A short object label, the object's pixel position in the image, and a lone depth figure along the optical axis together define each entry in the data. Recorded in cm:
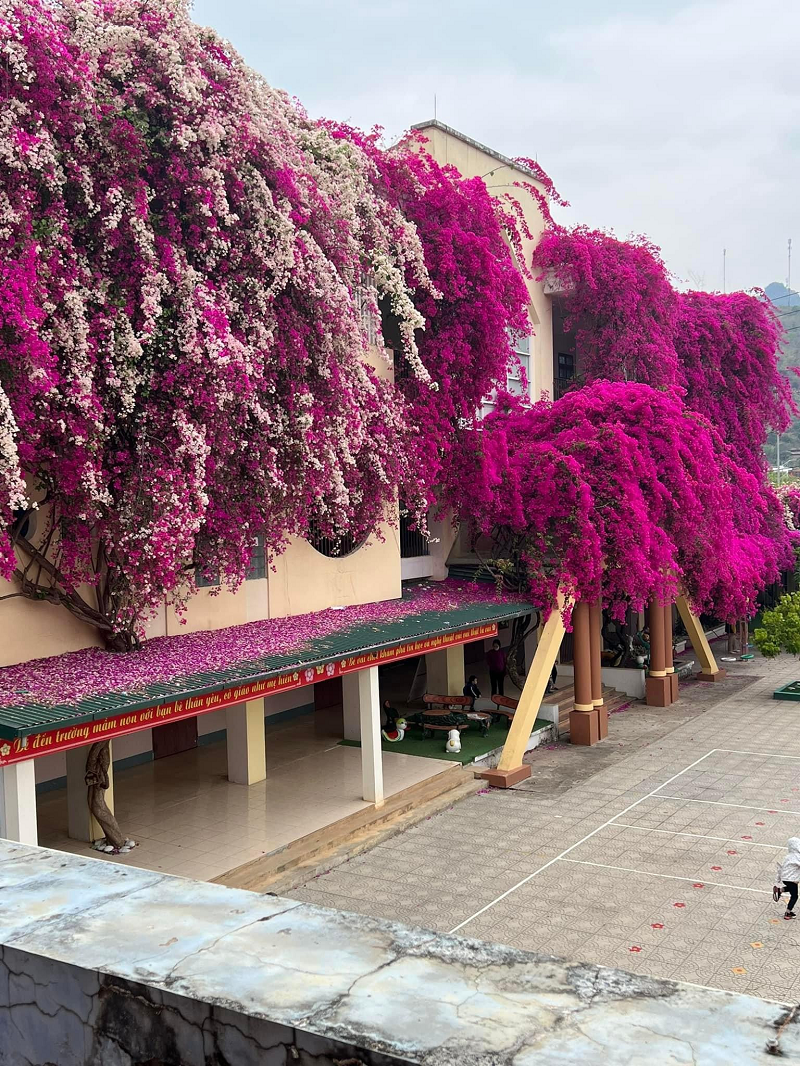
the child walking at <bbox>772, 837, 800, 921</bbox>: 973
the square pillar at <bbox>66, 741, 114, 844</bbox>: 1151
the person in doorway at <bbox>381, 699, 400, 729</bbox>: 1697
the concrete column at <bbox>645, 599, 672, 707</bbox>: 2142
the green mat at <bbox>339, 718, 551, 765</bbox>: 1579
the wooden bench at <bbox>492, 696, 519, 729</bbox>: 1778
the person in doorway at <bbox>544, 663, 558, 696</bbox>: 2043
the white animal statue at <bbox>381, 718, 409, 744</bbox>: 1677
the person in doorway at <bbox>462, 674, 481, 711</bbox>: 1856
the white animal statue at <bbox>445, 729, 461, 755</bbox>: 1591
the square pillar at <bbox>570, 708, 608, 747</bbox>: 1794
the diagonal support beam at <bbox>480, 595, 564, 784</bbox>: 1549
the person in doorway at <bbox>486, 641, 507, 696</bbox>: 1939
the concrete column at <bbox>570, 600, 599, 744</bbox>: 1798
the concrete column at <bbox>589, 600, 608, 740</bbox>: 1838
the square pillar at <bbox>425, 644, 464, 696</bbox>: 1950
